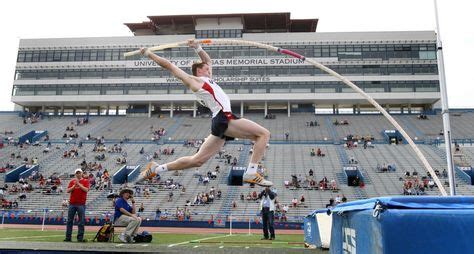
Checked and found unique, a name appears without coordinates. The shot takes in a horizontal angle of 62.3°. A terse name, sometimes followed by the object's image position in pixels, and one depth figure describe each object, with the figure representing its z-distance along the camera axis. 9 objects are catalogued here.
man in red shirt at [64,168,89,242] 10.85
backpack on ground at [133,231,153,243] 11.83
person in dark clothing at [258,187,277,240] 13.63
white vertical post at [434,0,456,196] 8.87
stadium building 52.78
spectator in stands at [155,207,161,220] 27.02
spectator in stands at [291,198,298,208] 28.33
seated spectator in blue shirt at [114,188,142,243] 11.35
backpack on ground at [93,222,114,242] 11.44
